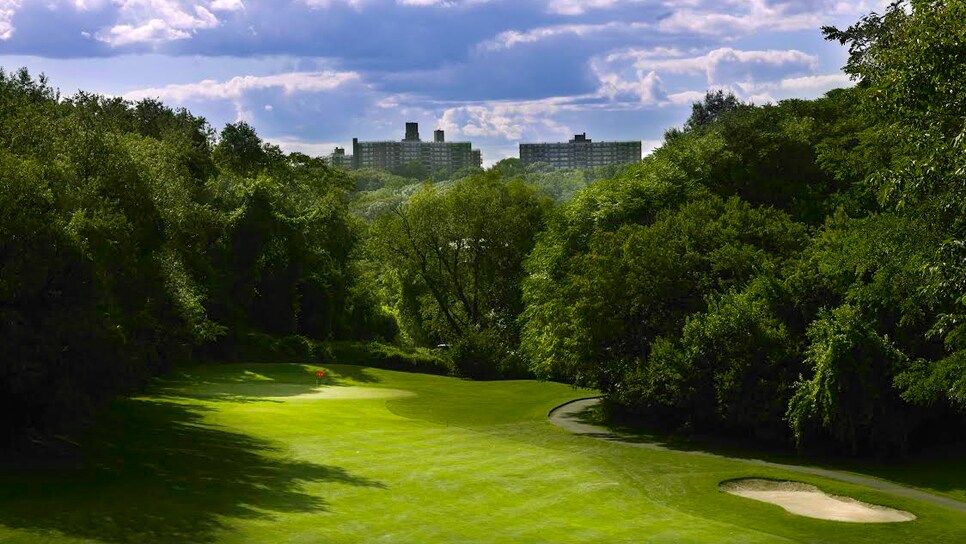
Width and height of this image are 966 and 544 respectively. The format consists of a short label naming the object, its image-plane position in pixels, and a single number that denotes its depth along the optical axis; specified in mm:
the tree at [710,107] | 129375
